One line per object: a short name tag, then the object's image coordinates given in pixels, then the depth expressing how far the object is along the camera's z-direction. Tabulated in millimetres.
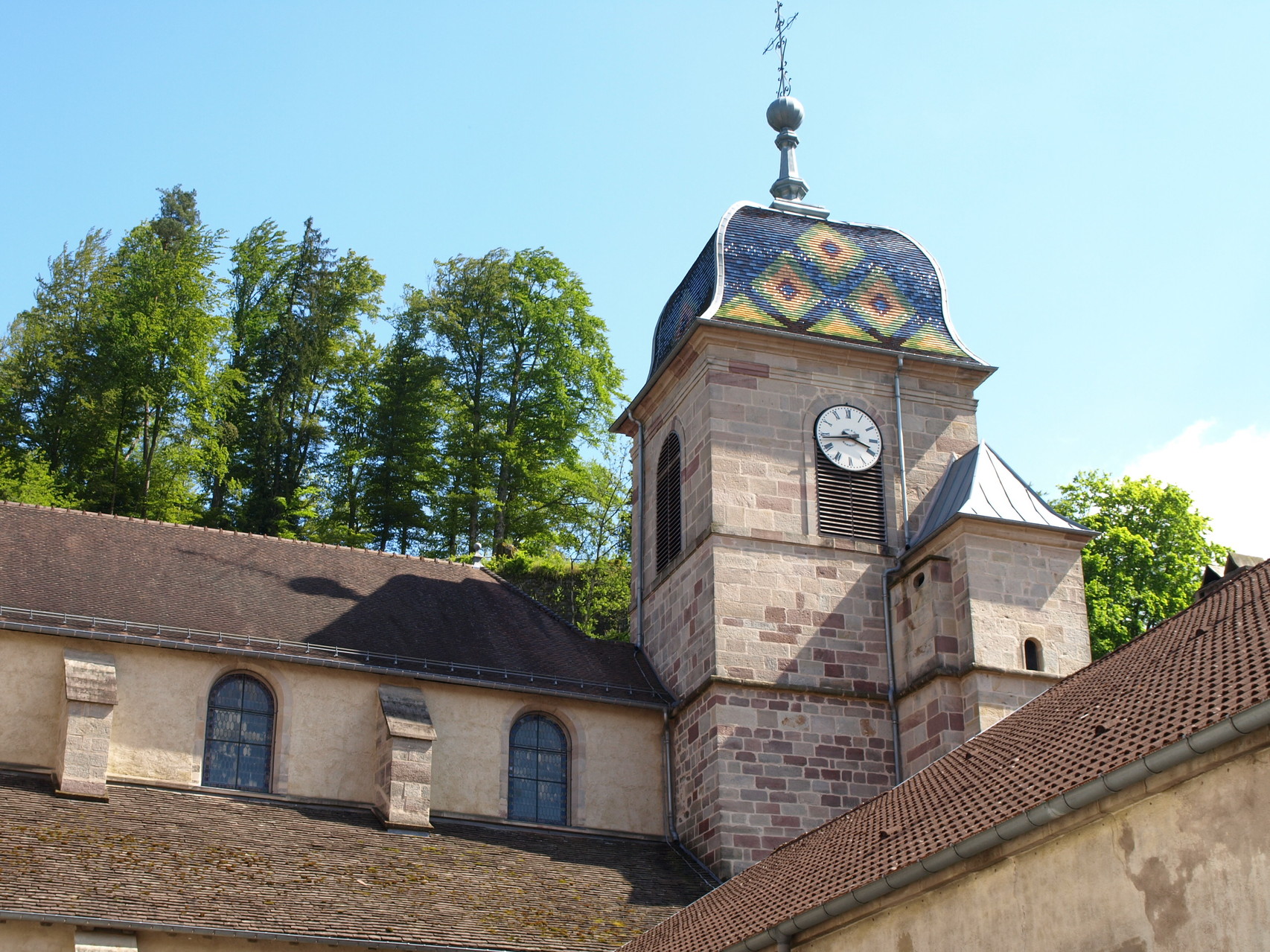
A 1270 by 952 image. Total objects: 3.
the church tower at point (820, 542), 21672
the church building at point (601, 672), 17734
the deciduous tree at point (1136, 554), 32062
